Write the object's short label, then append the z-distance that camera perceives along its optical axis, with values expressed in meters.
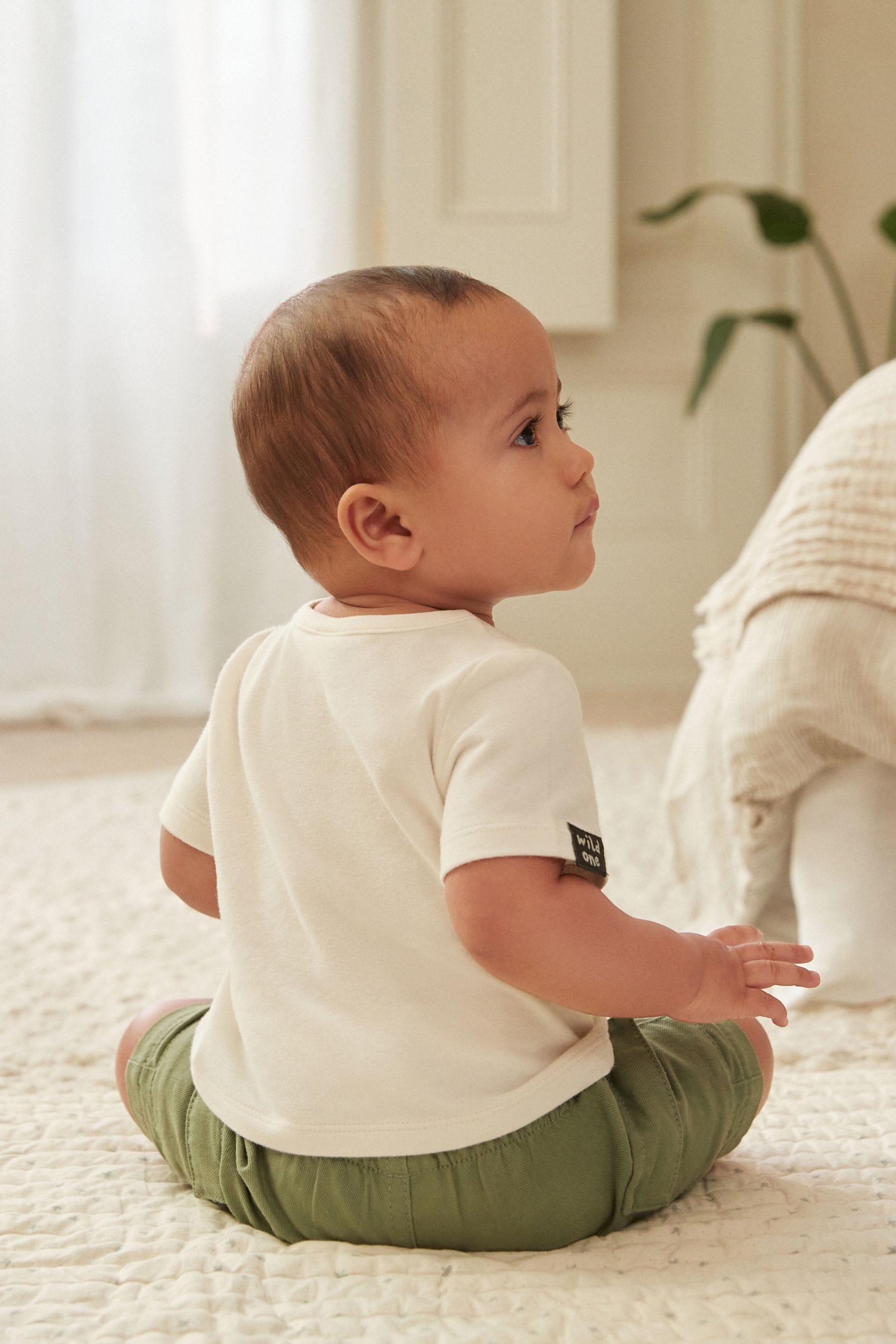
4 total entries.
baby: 1.61
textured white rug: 1.56
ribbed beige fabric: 2.08
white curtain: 4.87
